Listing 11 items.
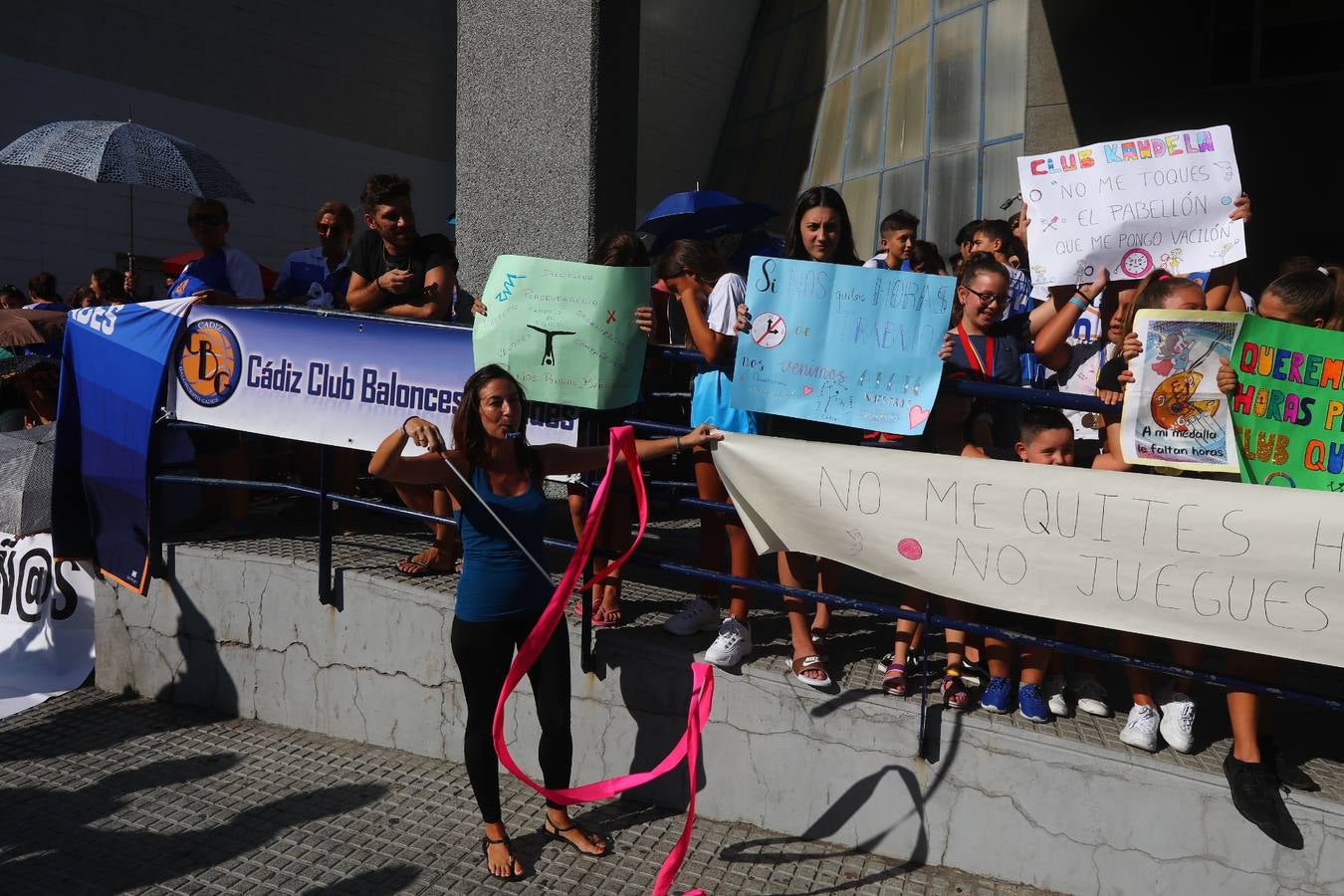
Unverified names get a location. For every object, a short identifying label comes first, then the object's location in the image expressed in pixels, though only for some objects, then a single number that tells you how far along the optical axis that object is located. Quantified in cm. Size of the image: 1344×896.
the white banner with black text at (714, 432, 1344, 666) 343
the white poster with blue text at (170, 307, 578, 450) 492
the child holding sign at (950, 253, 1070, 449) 435
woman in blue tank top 398
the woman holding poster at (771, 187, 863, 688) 451
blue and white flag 575
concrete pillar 678
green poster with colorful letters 364
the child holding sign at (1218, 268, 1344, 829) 353
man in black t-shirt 538
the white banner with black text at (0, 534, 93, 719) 616
